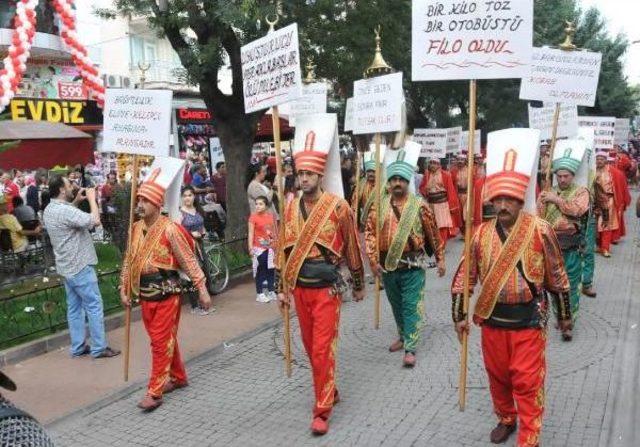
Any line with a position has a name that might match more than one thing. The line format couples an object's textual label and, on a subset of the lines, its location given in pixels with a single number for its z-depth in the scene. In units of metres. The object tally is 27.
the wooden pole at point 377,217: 6.44
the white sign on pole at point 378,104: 7.72
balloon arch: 11.98
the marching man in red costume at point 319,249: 4.88
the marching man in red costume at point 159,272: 5.41
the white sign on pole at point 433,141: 13.13
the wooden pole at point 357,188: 9.16
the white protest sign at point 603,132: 10.92
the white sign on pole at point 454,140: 15.52
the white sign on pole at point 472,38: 4.88
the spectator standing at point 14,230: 10.23
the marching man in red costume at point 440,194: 12.76
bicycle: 9.62
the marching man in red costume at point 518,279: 4.13
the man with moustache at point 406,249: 6.22
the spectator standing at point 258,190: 9.42
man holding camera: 6.50
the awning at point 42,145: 9.85
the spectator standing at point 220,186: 14.44
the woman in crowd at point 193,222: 8.71
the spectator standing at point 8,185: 13.96
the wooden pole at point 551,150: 6.70
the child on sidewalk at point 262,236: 8.80
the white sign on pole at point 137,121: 6.05
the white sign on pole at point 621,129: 17.90
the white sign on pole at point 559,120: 8.26
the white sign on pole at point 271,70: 5.70
